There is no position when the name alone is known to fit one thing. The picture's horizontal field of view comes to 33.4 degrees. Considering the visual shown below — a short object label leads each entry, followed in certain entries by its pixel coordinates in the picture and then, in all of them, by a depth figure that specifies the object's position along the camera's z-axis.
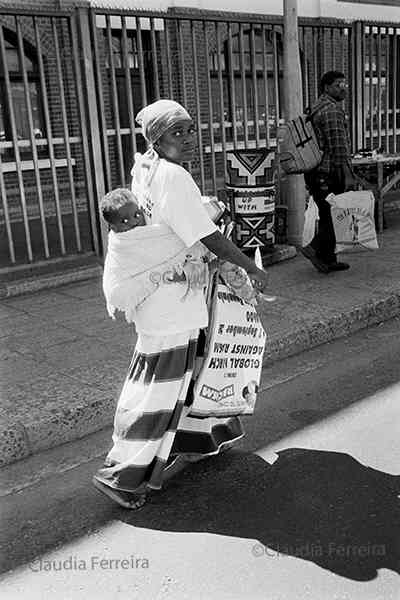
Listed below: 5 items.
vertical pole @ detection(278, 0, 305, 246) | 7.34
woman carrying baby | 2.91
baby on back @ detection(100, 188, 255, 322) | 2.95
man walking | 6.45
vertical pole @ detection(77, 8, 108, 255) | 6.75
